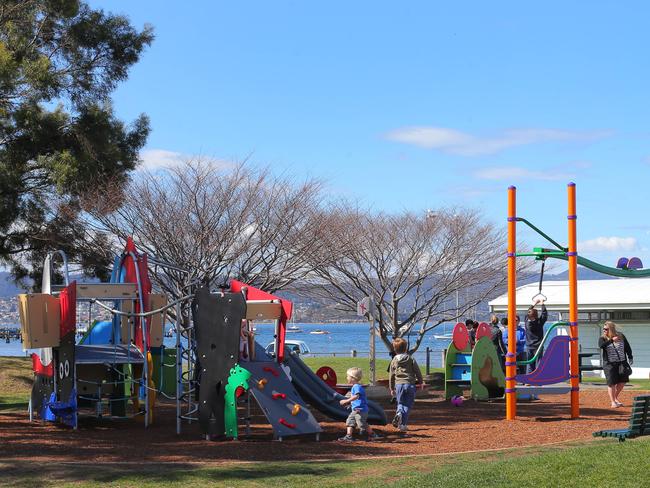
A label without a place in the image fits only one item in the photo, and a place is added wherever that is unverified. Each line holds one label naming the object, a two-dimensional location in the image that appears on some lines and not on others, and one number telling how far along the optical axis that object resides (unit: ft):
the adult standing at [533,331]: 61.11
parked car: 140.03
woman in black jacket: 55.98
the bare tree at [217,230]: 78.59
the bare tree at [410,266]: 97.04
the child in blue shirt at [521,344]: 65.82
